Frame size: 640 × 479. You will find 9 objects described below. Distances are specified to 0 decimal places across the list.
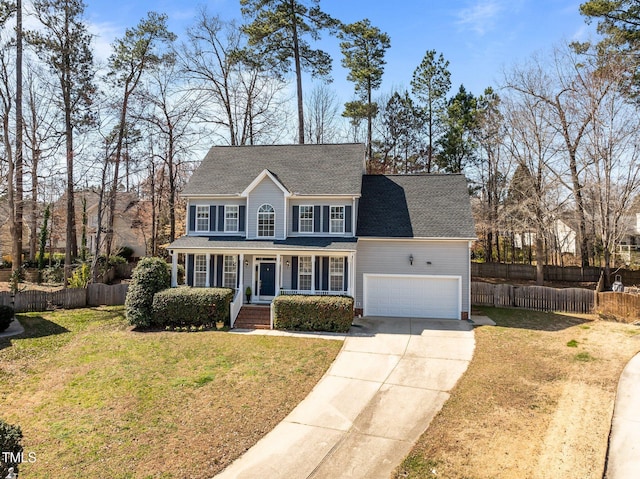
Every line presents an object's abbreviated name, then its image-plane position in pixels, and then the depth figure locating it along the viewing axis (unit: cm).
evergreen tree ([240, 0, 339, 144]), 2827
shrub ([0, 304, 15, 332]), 1559
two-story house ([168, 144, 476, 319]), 1833
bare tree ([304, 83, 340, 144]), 3672
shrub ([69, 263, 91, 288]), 2247
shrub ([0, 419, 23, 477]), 524
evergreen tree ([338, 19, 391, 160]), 3164
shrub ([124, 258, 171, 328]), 1647
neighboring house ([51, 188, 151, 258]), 3572
